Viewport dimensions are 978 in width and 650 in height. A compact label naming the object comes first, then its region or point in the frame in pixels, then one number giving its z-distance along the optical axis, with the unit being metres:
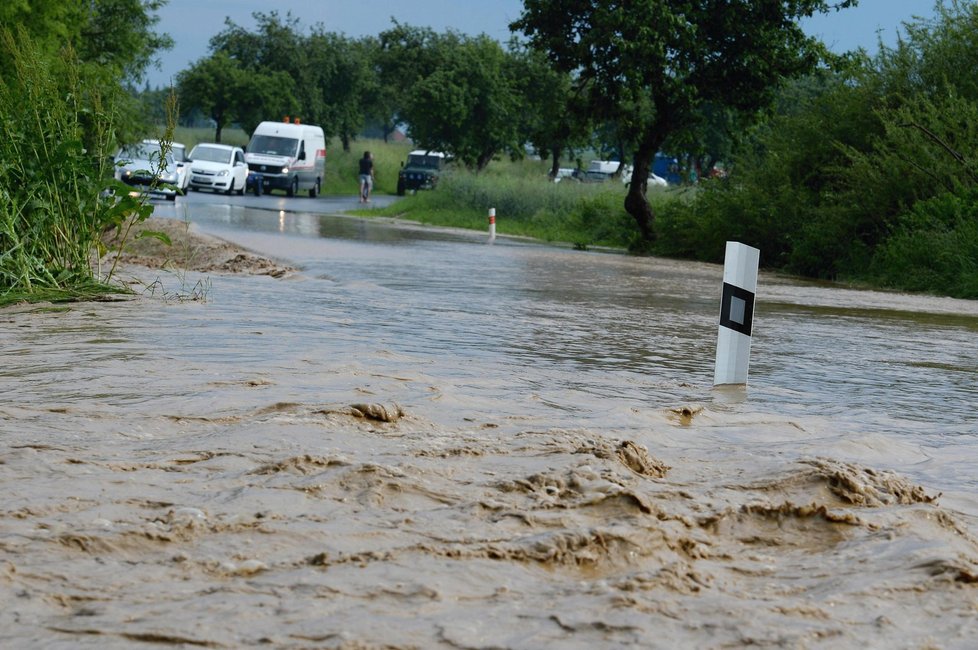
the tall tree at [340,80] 87.81
